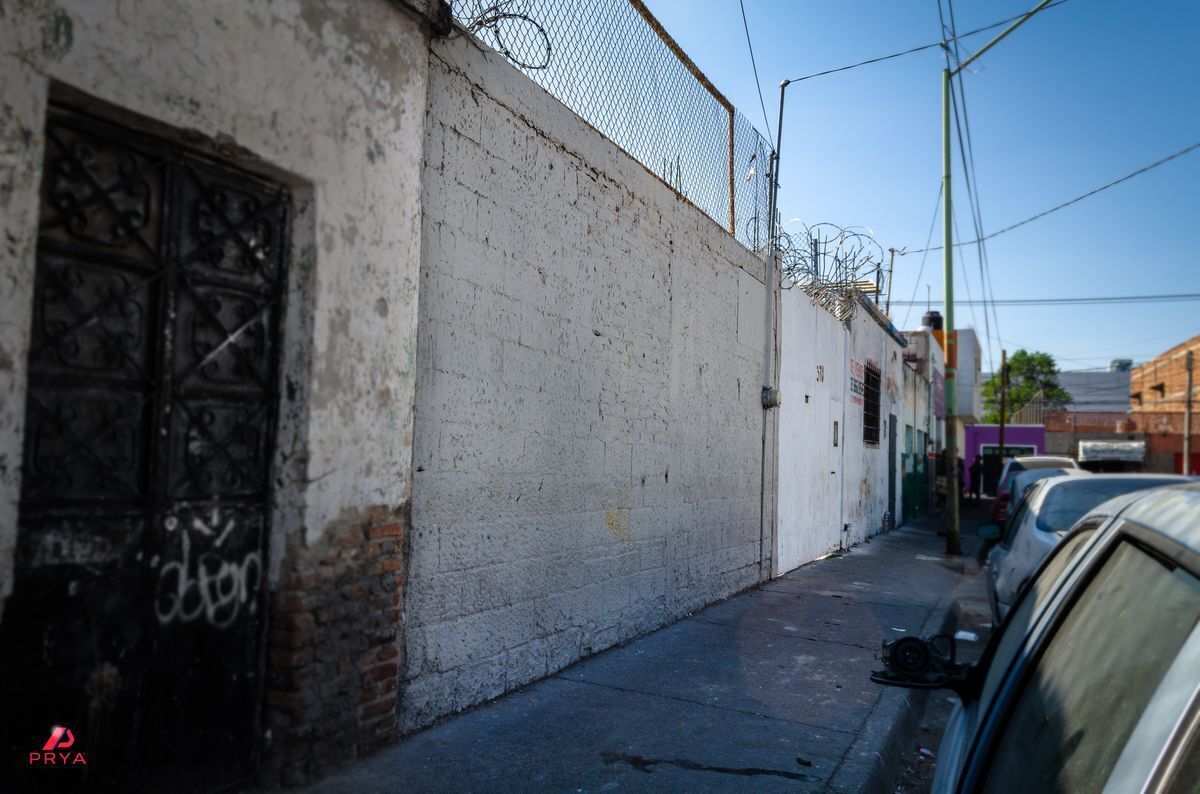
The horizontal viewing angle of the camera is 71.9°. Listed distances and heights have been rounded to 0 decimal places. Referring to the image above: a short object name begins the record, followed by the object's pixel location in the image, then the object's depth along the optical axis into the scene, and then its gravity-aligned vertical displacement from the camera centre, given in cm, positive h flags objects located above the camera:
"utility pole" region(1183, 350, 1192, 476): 3262 +124
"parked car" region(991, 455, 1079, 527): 1331 -15
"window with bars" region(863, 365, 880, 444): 1548 +100
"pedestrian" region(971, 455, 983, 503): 3016 -53
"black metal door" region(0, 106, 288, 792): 267 -10
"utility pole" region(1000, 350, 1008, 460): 3462 +352
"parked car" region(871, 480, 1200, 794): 115 -39
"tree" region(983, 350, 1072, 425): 6844 +665
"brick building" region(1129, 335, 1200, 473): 3834 +351
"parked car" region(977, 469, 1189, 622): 602 -43
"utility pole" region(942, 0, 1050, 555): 1363 +202
